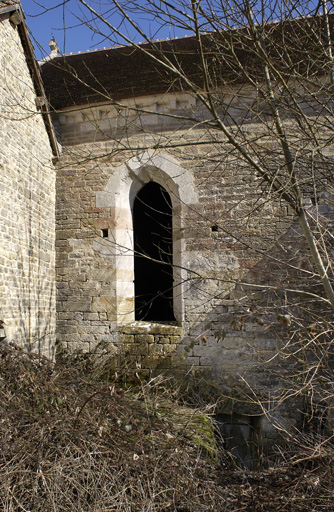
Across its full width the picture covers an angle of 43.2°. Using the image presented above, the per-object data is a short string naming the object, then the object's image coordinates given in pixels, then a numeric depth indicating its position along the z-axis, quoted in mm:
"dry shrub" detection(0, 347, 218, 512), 3660
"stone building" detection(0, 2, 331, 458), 6277
